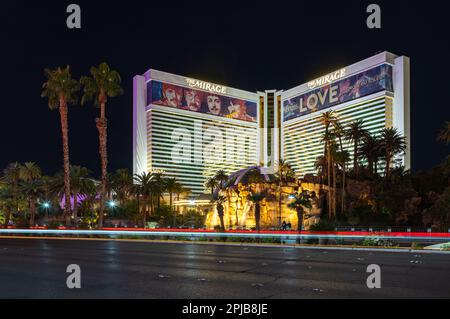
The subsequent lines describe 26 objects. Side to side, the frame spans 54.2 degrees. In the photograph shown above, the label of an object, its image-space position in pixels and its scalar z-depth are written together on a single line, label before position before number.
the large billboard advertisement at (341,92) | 143.12
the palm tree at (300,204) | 41.94
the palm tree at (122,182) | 82.62
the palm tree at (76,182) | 62.75
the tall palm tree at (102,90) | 44.41
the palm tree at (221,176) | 106.18
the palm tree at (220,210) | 49.17
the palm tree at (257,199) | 47.36
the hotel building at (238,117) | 142.88
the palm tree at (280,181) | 68.60
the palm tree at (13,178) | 69.88
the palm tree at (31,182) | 69.75
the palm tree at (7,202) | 67.62
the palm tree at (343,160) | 64.26
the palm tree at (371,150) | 71.62
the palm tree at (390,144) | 67.88
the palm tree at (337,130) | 71.11
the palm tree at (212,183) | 110.56
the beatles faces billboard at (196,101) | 170.25
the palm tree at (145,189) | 75.31
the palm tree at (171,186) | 88.20
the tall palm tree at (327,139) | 64.63
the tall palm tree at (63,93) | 44.34
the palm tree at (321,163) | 73.89
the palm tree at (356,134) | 73.25
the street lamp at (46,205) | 81.01
